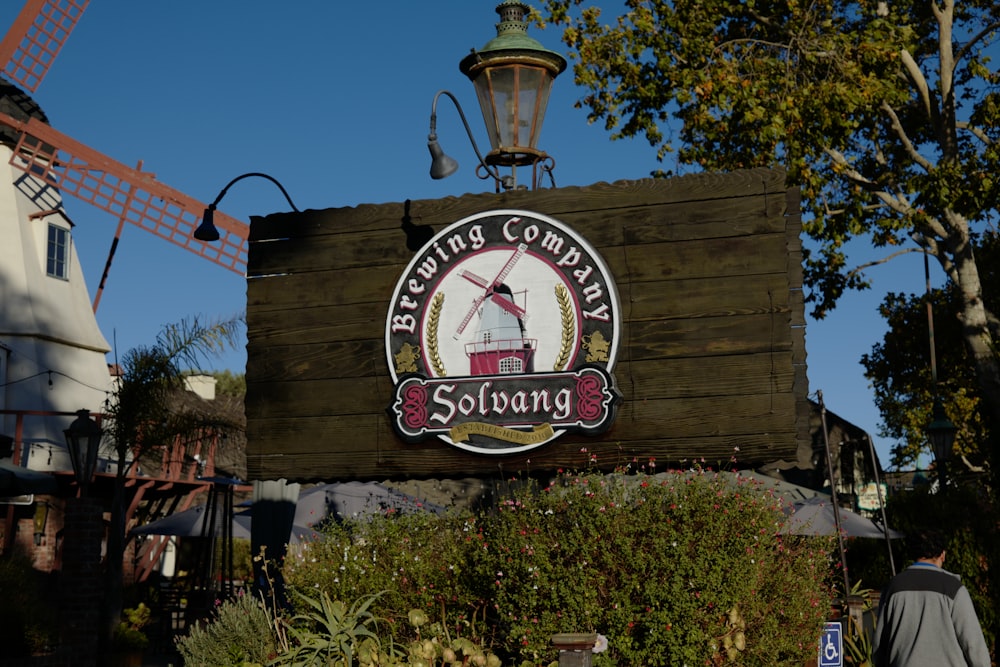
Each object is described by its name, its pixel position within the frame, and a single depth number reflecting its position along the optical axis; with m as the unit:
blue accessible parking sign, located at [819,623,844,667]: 8.48
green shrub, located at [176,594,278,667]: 9.14
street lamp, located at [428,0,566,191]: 9.35
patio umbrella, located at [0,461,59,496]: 13.71
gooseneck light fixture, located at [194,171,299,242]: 12.22
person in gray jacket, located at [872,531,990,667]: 6.43
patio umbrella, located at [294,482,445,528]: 19.33
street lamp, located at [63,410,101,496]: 15.44
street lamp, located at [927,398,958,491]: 17.66
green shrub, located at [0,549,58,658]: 13.57
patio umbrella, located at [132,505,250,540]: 21.22
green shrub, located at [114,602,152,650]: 17.11
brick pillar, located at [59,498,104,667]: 13.35
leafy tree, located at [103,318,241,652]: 18.89
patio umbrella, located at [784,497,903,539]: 17.30
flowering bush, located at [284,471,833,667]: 7.29
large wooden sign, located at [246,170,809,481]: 8.53
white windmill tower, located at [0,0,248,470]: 26.39
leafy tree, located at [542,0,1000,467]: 16.77
